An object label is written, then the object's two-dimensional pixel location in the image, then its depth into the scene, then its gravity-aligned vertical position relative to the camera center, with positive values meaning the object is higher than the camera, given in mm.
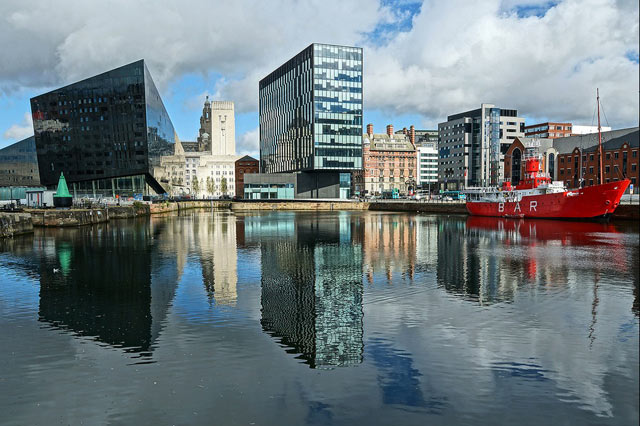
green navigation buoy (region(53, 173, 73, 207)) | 68812 +558
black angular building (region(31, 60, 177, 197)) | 95625 +14915
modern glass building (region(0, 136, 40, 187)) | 107625 +9049
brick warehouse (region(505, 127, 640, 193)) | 114188 +8437
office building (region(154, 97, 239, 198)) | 118019 +7912
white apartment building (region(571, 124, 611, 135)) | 187825 +24766
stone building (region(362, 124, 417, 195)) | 196500 +12766
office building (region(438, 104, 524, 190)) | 177250 +18982
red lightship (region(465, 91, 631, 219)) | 66750 -1458
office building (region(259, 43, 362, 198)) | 116438 +21390
